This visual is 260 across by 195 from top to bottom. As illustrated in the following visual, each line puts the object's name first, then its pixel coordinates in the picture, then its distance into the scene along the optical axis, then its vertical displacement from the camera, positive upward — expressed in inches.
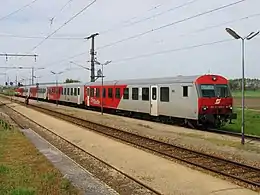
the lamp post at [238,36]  642.8 +88.5
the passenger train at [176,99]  893.8 -18.8
